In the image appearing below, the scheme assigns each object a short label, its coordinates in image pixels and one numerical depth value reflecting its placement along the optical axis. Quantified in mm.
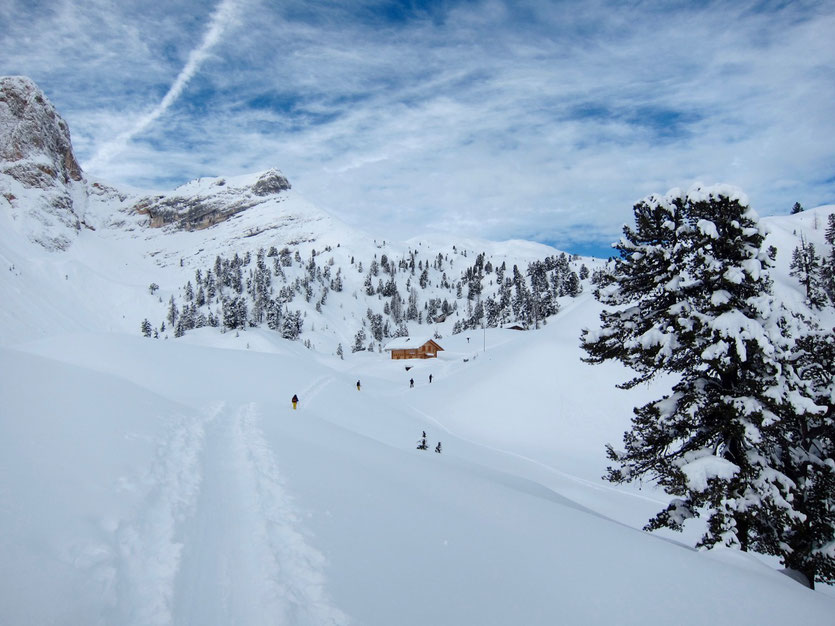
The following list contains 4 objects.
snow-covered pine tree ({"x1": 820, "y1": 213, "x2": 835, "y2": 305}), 74375
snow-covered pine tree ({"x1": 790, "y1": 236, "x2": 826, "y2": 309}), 75312
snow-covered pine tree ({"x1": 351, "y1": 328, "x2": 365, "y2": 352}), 119625
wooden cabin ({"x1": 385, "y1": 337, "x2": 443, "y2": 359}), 88375
